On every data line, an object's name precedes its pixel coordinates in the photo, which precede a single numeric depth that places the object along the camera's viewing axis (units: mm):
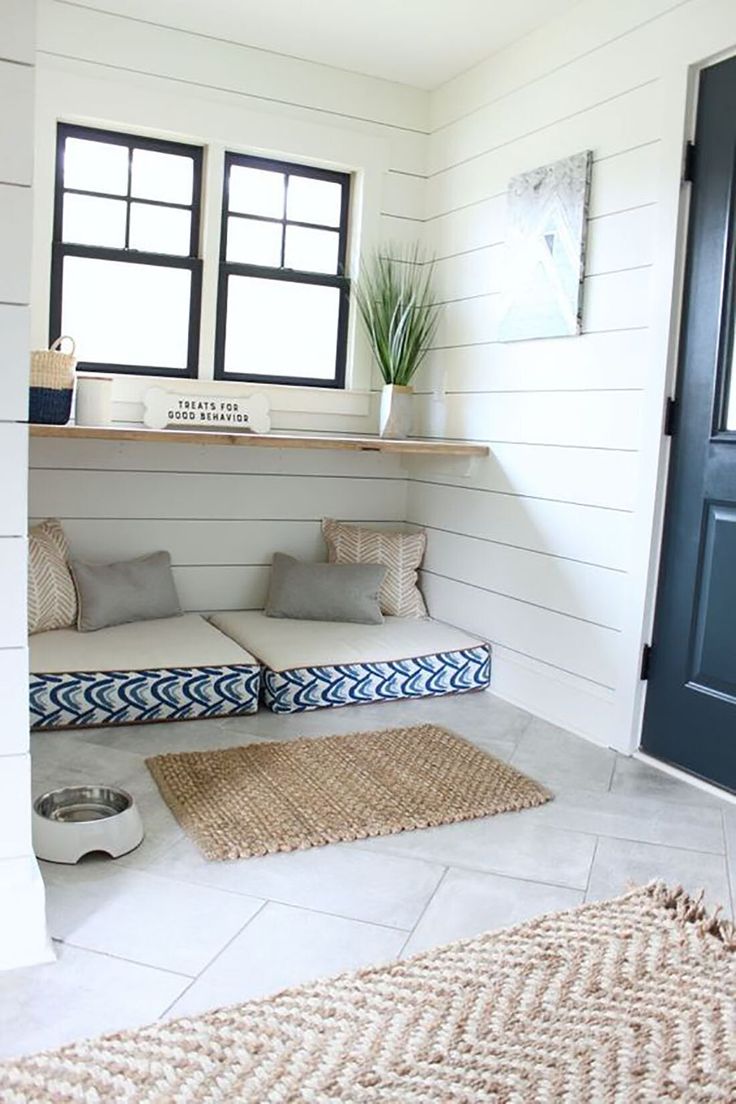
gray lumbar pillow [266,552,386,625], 4102
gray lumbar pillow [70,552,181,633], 3721
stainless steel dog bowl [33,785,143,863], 2285
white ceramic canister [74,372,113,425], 3641
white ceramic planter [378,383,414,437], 4230
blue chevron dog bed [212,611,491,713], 3561
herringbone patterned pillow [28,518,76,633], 3633
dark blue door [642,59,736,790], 2947
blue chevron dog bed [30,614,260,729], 3246
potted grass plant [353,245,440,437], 4242
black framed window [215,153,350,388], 4156
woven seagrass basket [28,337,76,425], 3457
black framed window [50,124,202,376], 3869
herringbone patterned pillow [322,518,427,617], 4344
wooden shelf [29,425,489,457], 3391
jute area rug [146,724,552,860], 2521
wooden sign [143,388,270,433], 3926
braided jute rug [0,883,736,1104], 1590
